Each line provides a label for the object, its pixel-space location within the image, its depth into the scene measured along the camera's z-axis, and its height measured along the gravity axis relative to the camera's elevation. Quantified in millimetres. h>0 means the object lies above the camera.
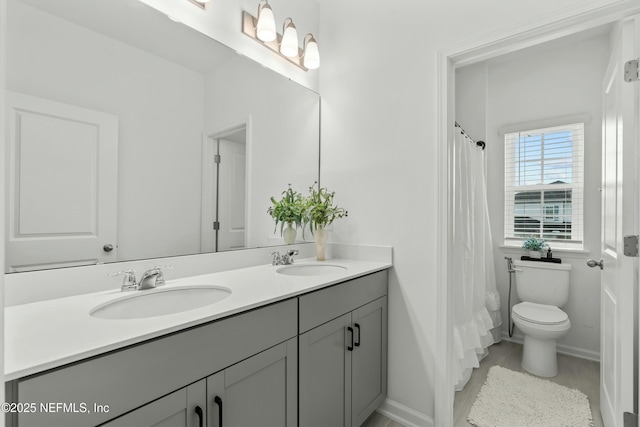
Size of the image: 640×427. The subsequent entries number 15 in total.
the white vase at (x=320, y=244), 2018 -193
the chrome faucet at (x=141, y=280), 1220 -263
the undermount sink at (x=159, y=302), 1117 -341
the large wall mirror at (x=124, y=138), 1075 +306
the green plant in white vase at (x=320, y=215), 2002 -10
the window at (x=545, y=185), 2789 +278
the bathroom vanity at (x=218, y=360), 698 -416
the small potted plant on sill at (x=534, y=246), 2799 -271
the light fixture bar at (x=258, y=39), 1740 +1002
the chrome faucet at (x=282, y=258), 1833 -258
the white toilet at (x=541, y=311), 2301 -739
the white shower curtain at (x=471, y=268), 2150 -407
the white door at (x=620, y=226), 1339 -43
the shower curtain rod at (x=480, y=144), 2785 +613
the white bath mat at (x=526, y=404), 1834 -1165
